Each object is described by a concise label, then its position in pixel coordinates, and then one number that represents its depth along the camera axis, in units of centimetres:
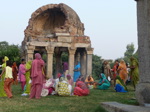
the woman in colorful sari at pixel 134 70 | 1045
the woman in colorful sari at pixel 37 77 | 876
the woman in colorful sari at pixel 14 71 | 1525
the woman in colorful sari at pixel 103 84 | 1251
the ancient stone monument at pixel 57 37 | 1769
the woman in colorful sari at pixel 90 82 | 1346
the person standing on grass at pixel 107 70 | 1425
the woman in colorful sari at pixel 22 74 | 1206
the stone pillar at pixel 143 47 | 524
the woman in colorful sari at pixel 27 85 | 992
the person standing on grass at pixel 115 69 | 1332
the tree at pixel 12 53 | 2655
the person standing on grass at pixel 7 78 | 890
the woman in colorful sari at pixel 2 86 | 914
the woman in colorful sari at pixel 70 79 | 1019
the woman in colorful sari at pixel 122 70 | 1310
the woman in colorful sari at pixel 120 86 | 1097
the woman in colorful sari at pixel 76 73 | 1435
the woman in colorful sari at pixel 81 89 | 949
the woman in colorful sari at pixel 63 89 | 939
